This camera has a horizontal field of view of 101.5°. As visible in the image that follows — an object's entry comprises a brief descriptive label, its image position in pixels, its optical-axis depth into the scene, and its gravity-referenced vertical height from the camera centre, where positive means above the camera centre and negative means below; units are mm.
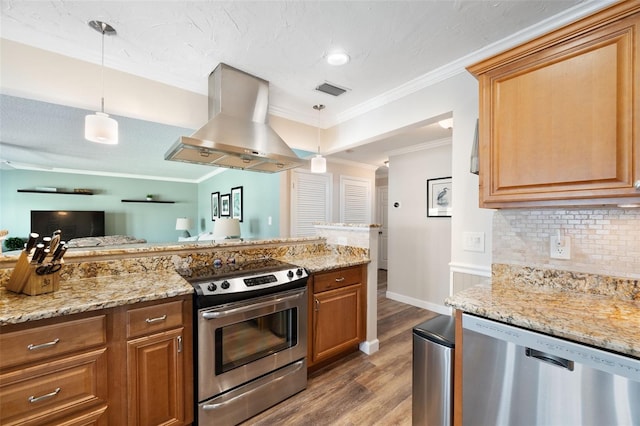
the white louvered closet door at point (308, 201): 4180 +180
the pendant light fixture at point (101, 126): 1573 +517
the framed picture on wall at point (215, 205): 6404 +153
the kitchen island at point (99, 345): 1106 -641
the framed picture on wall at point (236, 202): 5212 +182
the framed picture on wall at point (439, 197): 3535 +202
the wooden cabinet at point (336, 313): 2102 -877
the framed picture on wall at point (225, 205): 5748 +139
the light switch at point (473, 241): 1852 -214
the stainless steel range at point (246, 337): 1524 -837
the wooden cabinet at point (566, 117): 1066 +443
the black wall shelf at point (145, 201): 6782 +262
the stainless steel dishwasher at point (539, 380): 885 -651
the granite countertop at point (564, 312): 907 -427
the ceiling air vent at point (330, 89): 2383 +1145
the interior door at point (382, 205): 6497 +162
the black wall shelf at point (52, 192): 5542 +419
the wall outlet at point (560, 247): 1419 -196
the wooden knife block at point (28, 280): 1321 -359
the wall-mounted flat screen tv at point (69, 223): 5664 -266
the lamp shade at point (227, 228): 4578 -302
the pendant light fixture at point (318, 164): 2676 +485
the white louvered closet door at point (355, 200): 4914 +220
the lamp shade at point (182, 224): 7098 -353
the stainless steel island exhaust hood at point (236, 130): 1971 +662
